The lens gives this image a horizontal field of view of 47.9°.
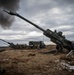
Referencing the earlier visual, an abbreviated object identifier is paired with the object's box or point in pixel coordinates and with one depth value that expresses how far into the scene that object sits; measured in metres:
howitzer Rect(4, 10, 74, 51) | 9.80
